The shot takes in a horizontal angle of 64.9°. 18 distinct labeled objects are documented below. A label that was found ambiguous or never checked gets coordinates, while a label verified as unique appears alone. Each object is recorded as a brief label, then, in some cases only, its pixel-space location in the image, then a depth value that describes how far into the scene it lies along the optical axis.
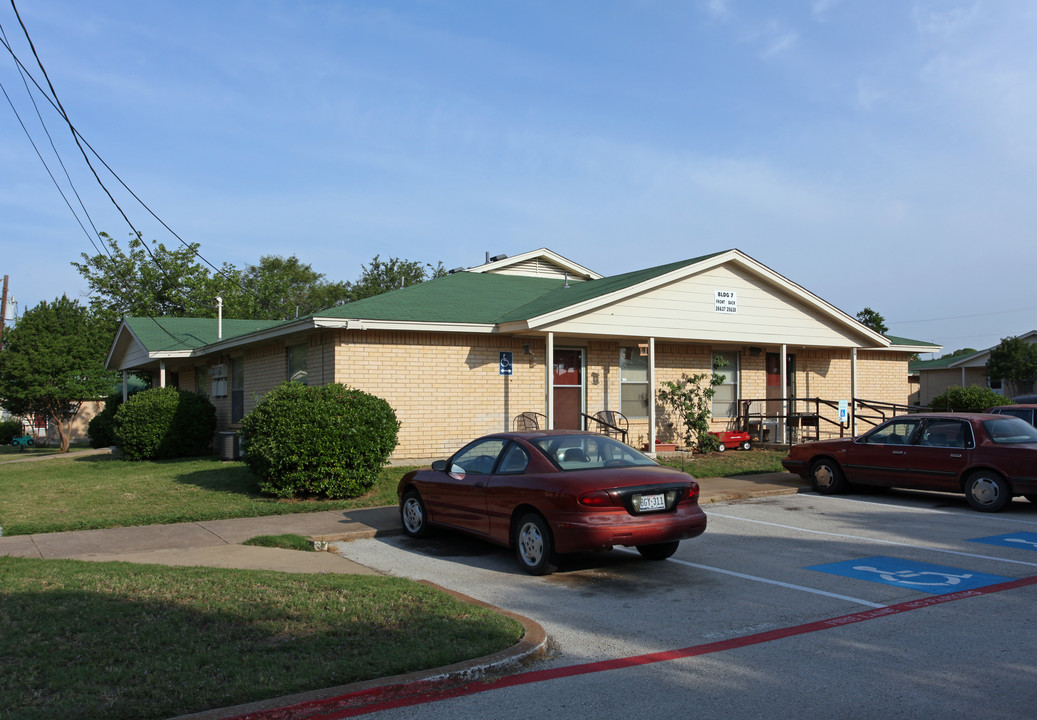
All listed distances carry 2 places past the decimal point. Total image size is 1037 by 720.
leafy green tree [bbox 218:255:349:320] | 51.62
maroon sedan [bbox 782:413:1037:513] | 11.53
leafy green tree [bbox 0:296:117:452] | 31.06
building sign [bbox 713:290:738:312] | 18.45
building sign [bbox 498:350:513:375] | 17.28
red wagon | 19.58
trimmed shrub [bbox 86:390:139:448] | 26.59
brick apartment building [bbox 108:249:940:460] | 16.22
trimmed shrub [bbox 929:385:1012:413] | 24.45
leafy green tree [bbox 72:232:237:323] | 48.09
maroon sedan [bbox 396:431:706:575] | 7.52
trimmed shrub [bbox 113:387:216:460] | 20.23
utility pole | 36.53
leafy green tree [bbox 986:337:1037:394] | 33.09
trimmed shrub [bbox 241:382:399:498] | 12.44
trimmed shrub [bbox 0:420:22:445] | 40.34
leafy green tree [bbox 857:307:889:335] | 56.38
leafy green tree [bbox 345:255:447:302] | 65.69
